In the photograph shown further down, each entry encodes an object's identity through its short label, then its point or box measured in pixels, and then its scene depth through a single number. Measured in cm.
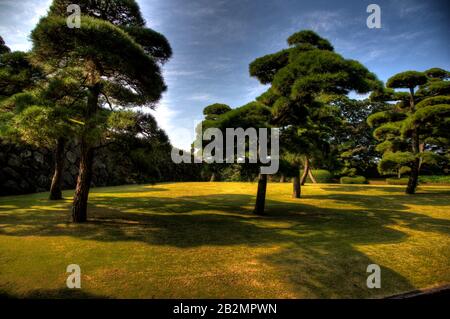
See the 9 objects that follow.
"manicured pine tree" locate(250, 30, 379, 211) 658
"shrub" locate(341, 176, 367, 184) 2202
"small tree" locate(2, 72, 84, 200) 484
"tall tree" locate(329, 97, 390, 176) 2434
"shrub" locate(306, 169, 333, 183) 2206
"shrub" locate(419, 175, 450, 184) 2170
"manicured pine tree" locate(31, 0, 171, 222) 525
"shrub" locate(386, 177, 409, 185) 2150
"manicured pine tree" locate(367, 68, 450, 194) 1239
